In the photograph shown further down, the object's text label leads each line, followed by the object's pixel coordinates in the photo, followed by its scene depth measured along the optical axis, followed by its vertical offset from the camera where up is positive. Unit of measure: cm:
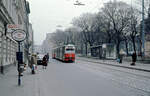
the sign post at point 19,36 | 1037 +81
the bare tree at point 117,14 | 4416 +821
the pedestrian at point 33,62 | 1691 -79
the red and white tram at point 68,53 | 3653 -13
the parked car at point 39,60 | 3286 -119
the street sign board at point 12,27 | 1181 +147
